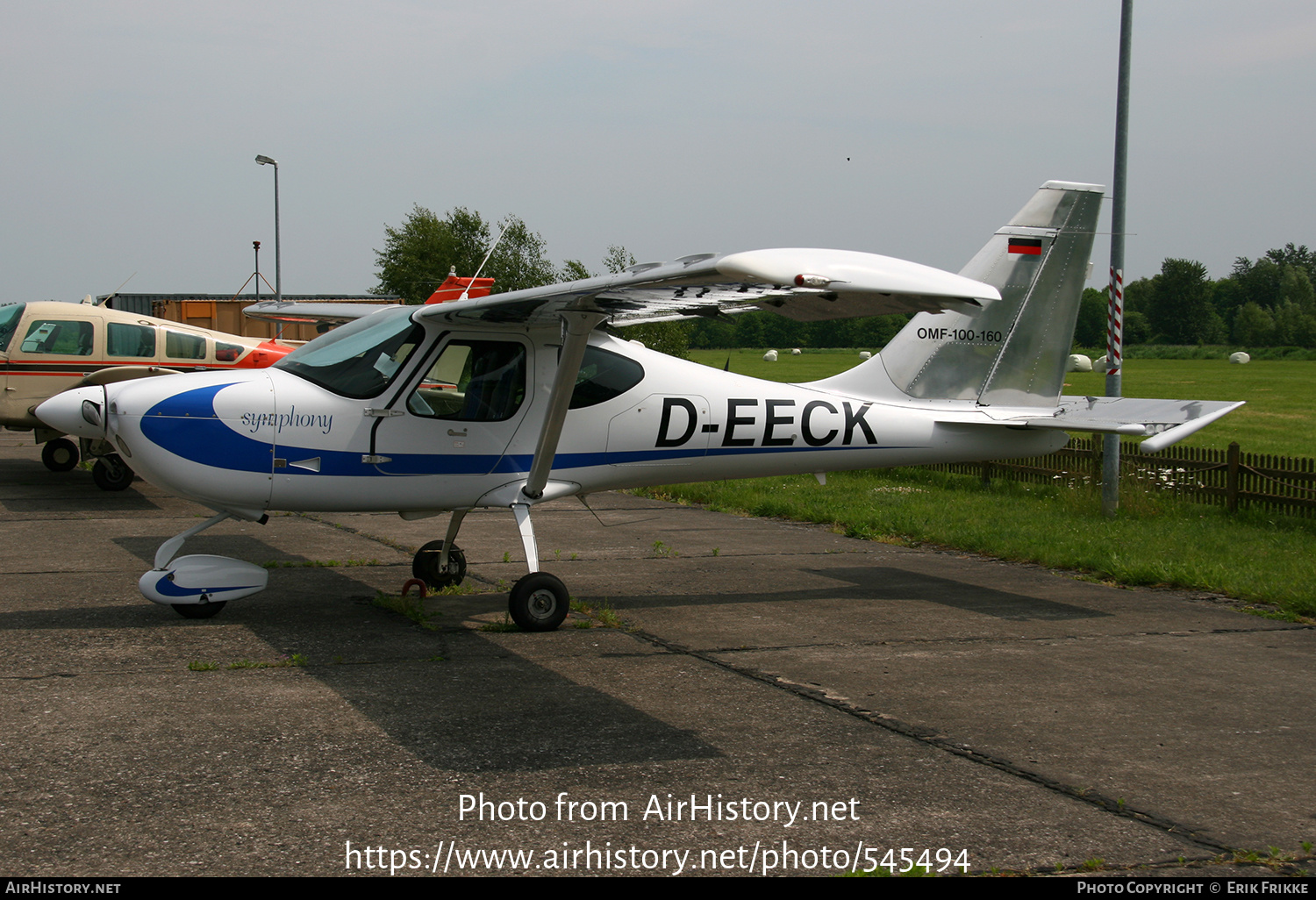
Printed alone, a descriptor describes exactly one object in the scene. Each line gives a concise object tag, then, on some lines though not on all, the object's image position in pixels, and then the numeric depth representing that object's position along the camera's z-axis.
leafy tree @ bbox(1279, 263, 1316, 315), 122.12
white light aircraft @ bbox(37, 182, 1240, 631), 7.09
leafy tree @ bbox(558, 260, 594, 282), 29.05
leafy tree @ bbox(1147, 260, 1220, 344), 122.19
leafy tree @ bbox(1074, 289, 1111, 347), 112.19
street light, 29.63
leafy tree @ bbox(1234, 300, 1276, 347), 112.12
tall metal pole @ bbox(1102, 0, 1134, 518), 12.67
